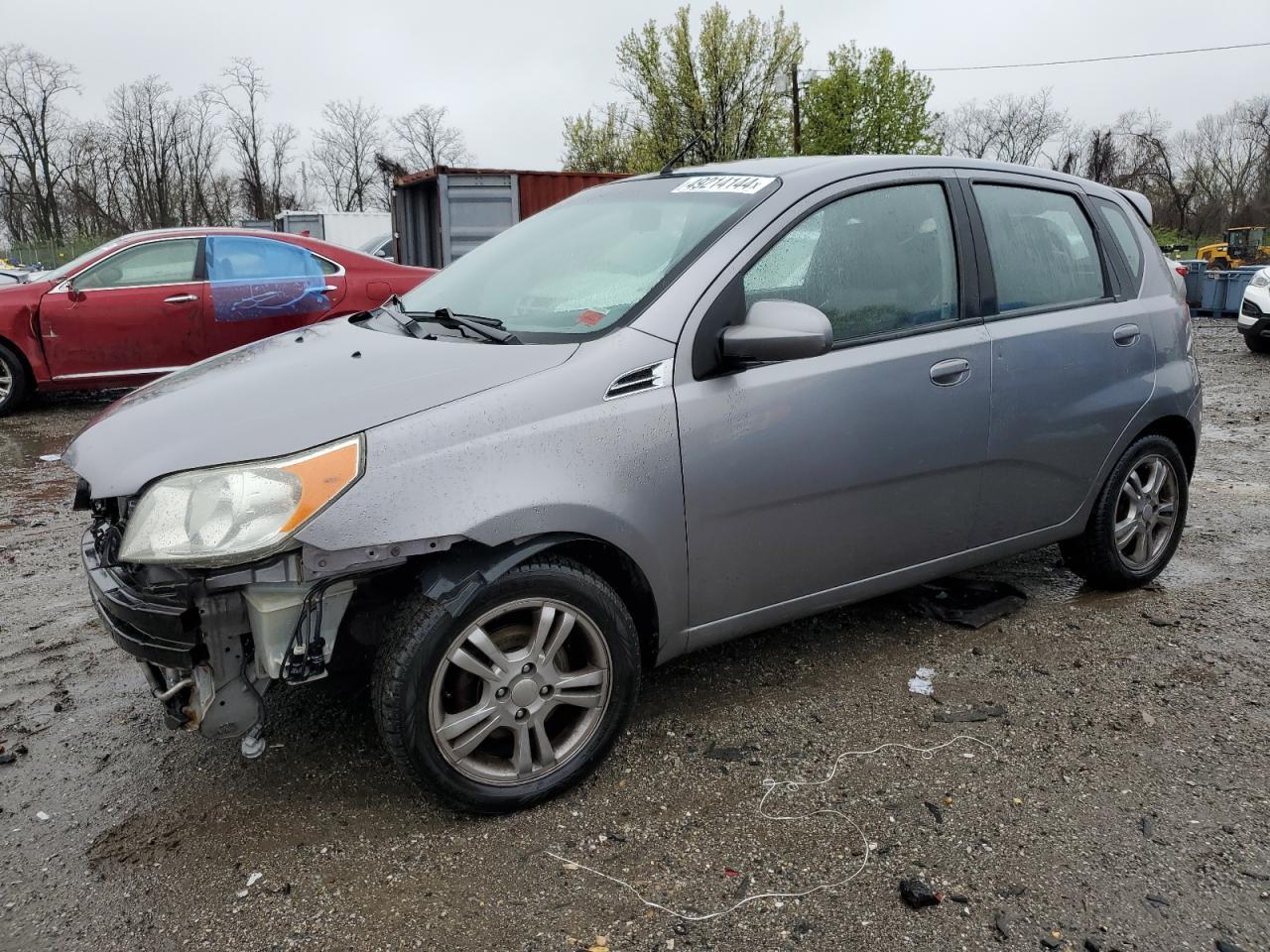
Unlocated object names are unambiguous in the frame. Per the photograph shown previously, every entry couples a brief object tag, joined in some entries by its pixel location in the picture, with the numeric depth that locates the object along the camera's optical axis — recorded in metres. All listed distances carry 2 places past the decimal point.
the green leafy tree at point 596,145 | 41.68
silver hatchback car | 2.36
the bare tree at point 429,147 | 57.53
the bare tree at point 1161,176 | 60.72
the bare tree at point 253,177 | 50.42
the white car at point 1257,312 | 13.05
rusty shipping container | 13.03
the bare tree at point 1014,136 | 68.06
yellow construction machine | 30.34
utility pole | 33.69
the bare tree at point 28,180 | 48.81
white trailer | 26.25
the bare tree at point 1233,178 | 59.00
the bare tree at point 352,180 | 57.31
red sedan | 8.34
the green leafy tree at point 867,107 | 34.94
